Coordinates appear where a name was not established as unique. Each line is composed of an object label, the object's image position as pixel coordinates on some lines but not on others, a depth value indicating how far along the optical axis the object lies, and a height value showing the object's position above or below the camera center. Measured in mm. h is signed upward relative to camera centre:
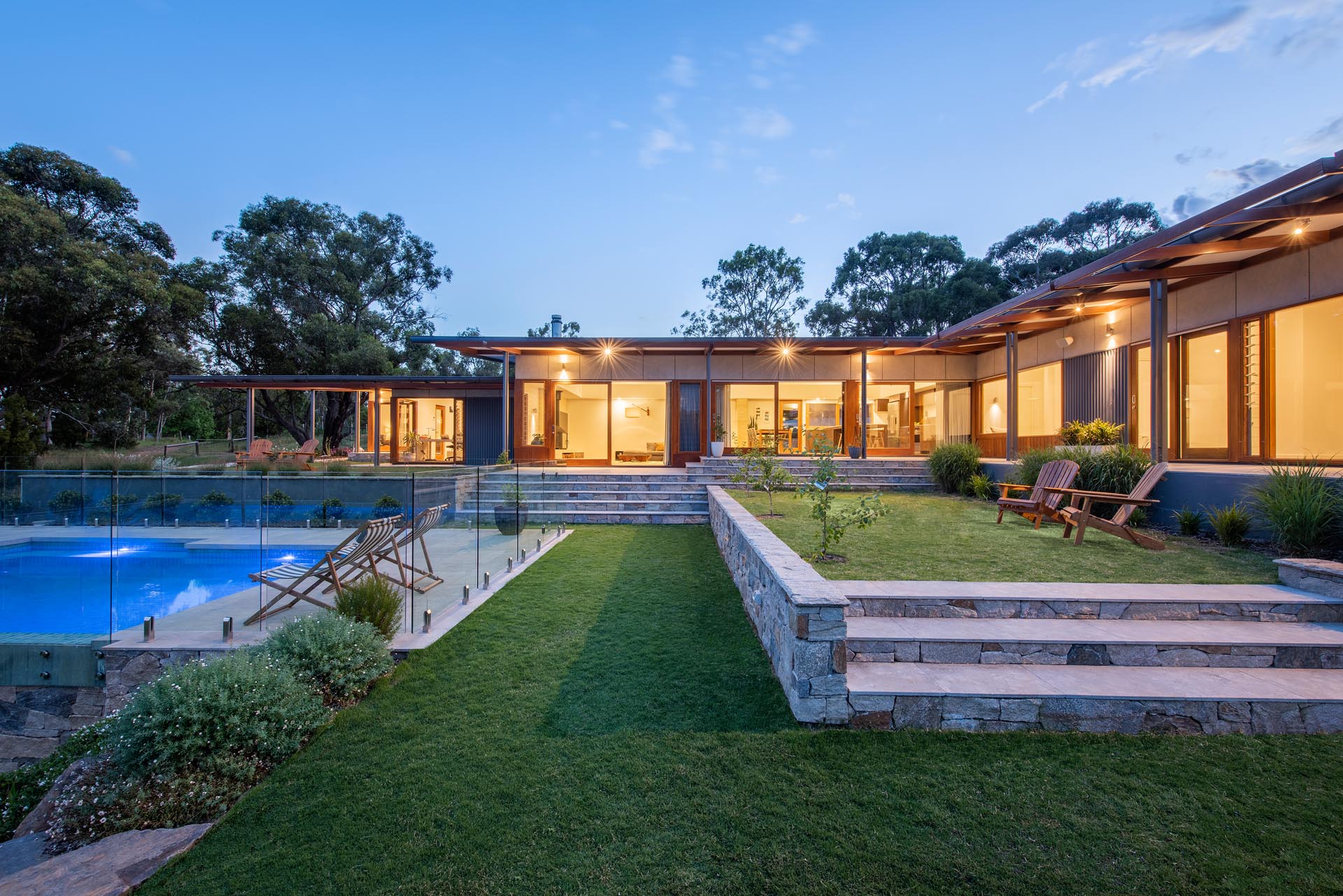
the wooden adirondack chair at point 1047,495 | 6562 -548
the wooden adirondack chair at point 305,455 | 13320 -171
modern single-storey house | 7172 +1564
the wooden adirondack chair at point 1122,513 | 5535 -670
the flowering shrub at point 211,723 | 2482 -1250
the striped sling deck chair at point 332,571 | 4094 -895
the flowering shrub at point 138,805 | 2367 -1508
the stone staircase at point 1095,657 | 2693 -1154
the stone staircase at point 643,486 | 9422 -718
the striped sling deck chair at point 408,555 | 4145 -784
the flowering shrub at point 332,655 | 3127 -1162
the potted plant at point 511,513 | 6371 -765
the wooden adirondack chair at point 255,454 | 13094 -138
